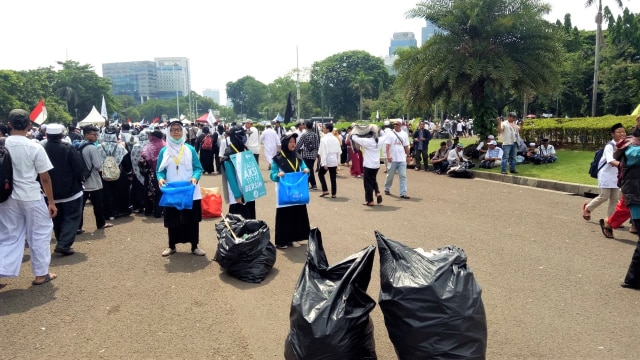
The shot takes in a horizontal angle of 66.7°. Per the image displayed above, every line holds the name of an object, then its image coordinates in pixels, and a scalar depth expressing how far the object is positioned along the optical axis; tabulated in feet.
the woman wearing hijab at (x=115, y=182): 29.50
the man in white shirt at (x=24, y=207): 17.43
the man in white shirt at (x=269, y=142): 44.06
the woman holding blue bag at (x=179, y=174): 20.61
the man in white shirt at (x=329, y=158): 36.88
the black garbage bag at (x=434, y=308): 9.68
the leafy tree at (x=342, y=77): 289.12
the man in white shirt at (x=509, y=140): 44.52
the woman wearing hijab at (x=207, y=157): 54.39
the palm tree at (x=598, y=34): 90.02
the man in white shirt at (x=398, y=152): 35.60
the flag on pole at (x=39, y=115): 52.27
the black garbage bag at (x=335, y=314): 10.09
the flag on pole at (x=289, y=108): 53.67
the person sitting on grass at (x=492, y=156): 50.62
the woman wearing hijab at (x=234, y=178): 22.66
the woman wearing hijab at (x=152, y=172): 27.32
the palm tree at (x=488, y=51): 53.06
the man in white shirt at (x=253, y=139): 52.07
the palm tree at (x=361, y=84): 259.39
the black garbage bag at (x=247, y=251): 18.03
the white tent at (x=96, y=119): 81.25
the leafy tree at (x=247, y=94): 439.63
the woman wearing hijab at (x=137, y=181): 30.63
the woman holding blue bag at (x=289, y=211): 22.38
